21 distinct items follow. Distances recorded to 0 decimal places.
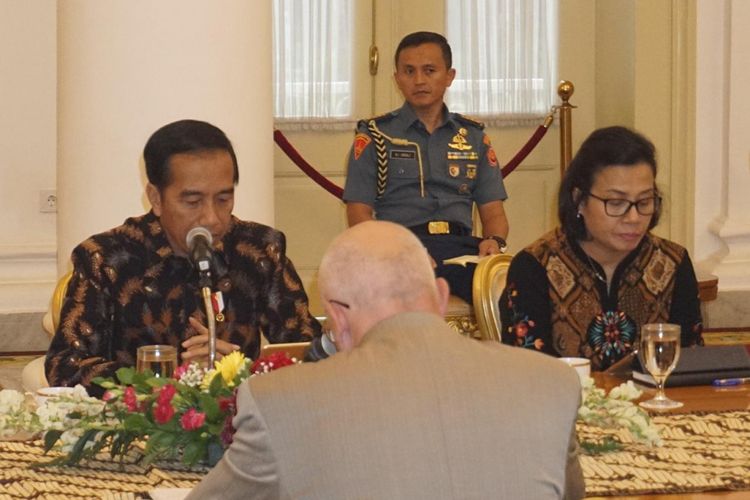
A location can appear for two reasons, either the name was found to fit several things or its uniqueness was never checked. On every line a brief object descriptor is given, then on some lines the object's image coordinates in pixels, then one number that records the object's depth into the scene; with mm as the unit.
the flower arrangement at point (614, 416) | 3464
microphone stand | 3780
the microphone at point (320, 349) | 3758
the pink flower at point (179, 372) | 3380
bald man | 2348
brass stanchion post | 11092
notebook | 4381
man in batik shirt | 4721
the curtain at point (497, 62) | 11571
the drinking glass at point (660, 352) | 4109
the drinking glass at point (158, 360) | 3581
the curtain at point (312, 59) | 11320
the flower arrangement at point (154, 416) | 3219
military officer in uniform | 8610
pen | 4392
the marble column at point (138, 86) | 5851
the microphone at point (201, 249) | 3935
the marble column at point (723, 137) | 10749
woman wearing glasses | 5140
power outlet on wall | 10085
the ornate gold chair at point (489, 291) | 5325
